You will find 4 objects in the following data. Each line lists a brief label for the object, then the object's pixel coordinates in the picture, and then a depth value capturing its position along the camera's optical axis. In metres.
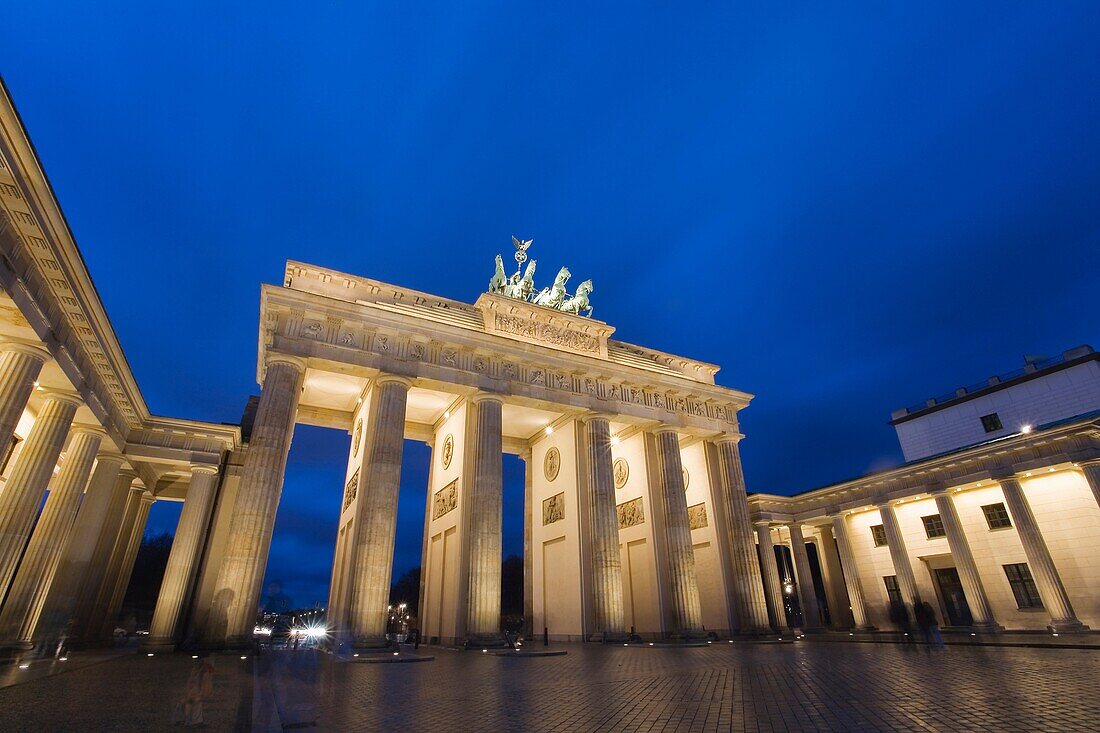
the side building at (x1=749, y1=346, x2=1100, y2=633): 26.20
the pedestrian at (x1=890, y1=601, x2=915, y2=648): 16.14
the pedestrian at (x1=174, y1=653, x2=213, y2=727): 5.52
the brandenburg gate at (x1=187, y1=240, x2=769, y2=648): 19.00
